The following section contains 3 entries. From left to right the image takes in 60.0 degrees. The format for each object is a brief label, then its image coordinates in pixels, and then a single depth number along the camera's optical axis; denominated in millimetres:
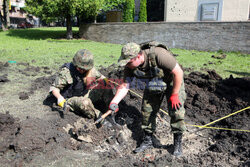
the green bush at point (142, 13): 17375
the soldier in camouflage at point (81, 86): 3523
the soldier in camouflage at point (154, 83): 2504
